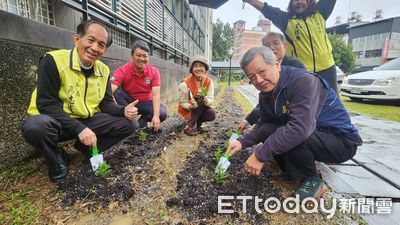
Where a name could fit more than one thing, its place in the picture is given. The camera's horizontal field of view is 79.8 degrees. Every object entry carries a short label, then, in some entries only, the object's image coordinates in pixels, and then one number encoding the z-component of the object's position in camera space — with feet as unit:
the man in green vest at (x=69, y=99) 6.52
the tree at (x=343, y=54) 132.67
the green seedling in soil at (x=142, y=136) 10.68
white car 25.05
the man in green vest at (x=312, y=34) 9.27
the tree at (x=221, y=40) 207.72
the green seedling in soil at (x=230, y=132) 12.43
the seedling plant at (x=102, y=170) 6.96
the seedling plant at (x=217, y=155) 8.61
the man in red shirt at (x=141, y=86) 11.17
